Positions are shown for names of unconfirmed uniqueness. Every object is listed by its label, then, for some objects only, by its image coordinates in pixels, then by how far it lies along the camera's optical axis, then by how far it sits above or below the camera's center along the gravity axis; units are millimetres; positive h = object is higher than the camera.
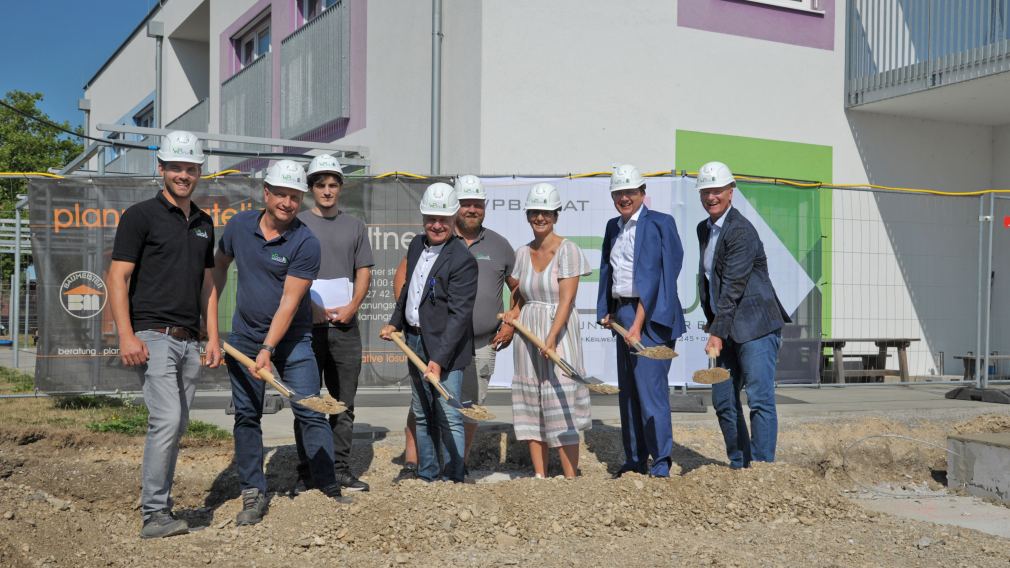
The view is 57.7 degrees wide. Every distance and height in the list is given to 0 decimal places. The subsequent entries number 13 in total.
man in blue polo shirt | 4844 -148
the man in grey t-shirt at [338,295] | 5484 -156
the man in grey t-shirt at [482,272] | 5695 -11
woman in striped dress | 5664 -437
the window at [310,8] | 14845 +4320
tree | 28766 +4025
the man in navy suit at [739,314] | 5484 -253
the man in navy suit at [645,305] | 5695 -208
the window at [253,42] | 17252 +4419
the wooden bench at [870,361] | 10164 -1049
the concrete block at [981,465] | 6270 -1352
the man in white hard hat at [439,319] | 5223 -283
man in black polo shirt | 4547 -185
